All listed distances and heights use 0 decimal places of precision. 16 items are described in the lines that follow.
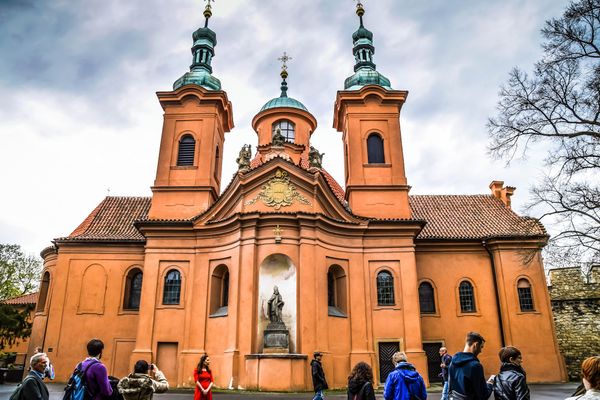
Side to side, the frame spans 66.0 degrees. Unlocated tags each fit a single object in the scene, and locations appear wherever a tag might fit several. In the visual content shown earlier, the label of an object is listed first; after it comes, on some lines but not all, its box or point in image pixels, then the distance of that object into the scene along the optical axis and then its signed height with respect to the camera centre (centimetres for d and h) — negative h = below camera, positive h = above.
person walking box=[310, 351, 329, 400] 1164 -44
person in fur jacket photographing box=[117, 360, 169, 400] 564 -30
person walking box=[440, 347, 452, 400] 1110 -20
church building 1911 +404
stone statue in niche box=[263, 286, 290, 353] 1773 +103
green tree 3469 +649
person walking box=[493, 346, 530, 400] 509 -22
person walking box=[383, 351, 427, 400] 595 -33
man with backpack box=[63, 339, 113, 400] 554 -26
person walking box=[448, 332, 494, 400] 512 -17
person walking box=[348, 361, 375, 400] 562 -29
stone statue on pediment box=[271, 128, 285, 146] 2291 +1030
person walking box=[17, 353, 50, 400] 525 -25
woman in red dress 857 -41
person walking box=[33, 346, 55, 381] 907 -27
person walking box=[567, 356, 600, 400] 381 -16
